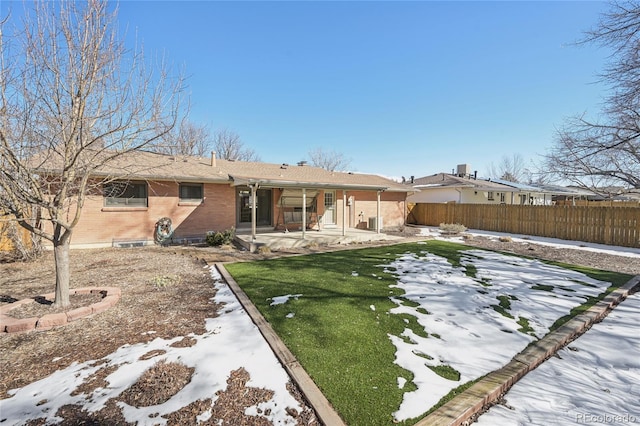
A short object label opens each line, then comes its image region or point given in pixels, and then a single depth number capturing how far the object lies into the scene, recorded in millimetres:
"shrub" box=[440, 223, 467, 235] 15016
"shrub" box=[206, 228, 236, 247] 10523
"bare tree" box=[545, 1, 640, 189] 6656
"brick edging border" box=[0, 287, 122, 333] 3673
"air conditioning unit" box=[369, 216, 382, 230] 14686
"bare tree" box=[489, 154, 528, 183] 43662
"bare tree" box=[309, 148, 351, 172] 42375
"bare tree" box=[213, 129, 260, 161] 31266
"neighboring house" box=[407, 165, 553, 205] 19966
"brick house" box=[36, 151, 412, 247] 9922
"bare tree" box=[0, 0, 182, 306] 3820
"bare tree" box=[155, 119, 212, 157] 25234
